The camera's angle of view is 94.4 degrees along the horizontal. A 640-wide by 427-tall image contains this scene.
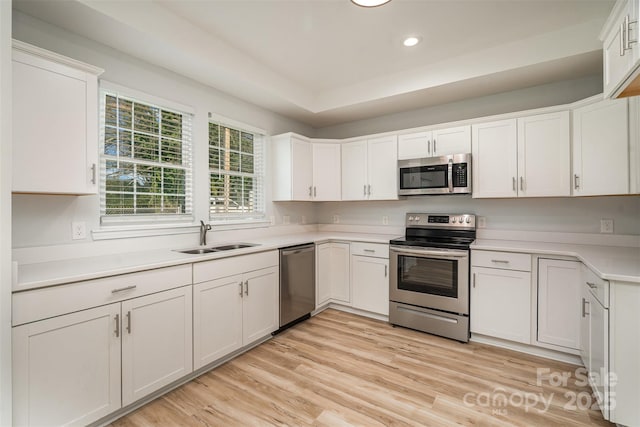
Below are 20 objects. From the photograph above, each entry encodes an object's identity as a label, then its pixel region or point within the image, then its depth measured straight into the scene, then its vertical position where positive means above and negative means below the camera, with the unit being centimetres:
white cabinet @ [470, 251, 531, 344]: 265 -79
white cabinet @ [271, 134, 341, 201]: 376 +57
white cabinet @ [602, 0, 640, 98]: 140 +84
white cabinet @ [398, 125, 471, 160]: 315 +77
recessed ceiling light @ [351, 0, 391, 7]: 198 +141
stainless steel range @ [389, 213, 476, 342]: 290 -70
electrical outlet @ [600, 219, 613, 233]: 270 -14
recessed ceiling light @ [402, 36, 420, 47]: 259 +152
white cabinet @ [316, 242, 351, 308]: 361 -77
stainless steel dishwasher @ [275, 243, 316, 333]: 309 -79
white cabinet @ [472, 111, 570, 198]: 267 +52
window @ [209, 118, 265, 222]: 320 +44
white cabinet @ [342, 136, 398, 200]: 363 +54
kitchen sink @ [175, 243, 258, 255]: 261 -35
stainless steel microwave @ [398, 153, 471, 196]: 311 +40
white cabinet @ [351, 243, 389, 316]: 338 -77
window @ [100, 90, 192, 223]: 233 +45
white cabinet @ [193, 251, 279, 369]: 229 -79
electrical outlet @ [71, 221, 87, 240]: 210 -12
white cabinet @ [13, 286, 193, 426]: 149 -85
